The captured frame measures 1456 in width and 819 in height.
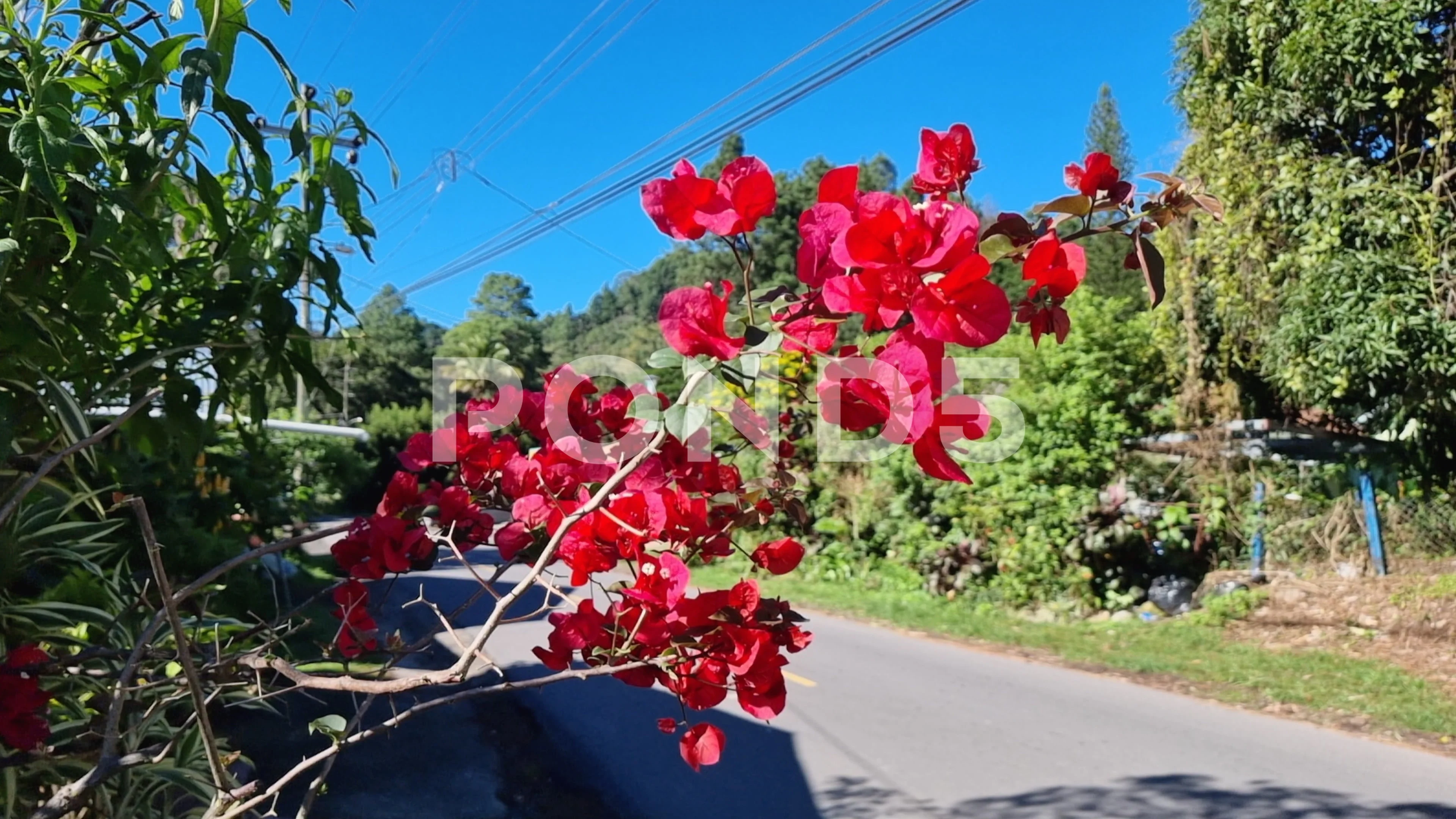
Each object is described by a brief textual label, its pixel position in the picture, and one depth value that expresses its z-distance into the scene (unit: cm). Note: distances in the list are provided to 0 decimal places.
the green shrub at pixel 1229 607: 778
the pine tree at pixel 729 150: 2967
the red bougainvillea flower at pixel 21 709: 136
